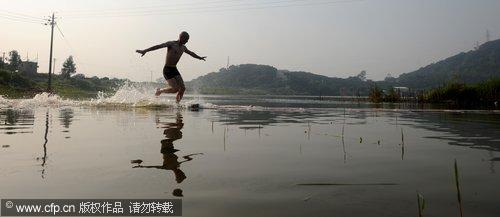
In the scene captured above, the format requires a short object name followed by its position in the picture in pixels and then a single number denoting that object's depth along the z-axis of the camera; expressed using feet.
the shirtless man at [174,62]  45.88
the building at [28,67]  364.13
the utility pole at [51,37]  154.40
